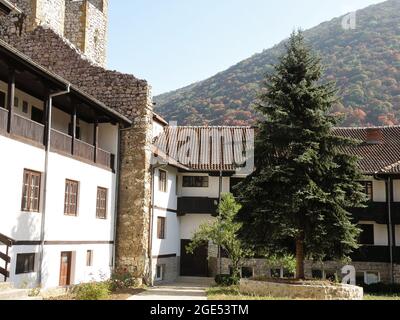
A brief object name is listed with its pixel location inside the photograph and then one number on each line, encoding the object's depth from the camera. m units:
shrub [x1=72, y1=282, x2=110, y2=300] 16.44
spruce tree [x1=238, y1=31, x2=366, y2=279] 20.34
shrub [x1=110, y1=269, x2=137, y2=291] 22.89
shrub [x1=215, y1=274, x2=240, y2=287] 27.23
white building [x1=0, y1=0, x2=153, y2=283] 24.47
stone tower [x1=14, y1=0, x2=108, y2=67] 38.38
